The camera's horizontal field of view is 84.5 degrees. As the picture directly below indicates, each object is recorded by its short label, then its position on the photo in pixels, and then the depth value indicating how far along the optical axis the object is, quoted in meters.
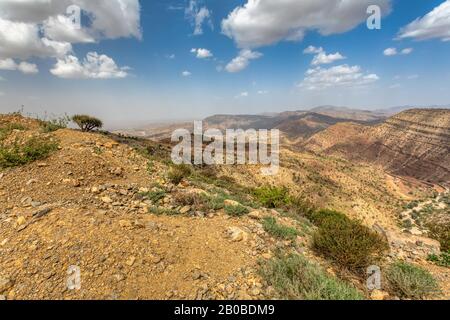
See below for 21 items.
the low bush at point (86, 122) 16.80
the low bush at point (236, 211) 6.47
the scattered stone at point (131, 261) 3.86
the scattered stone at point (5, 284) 3.38
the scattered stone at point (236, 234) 5.02
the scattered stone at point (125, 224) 4.76
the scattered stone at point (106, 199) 5.96
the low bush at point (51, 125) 10.14
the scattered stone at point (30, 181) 6.14
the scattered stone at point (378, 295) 3.95
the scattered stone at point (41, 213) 4.75
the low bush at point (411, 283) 4.12
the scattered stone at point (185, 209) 6.12
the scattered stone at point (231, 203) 6.94
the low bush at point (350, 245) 4.74
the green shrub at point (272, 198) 10.12
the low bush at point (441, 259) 6.12
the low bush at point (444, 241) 7.55
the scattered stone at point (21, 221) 4.56
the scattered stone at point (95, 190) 6.30
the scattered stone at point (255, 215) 6.48
